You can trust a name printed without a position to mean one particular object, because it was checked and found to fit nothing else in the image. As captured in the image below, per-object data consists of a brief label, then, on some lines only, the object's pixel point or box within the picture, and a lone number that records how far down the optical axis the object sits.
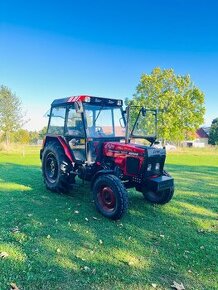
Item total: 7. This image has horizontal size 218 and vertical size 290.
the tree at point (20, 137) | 28.81
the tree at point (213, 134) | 48.75
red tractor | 5.45
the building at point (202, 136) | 66.41
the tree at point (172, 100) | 31.06
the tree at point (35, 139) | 42.47
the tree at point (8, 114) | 27.77
